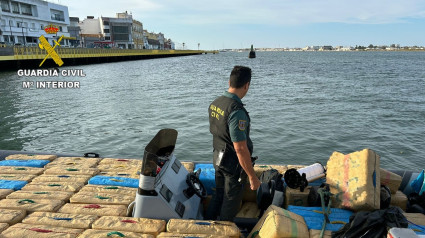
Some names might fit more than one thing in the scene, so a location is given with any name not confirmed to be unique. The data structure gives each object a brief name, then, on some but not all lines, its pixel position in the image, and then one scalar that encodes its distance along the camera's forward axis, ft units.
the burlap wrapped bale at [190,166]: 18.10
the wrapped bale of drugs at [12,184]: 15.64
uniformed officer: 11.34
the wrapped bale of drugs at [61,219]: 12.16
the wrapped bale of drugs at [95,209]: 13.28
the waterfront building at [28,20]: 207.21
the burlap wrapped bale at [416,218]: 12.08
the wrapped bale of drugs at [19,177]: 16.66
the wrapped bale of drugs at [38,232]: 11.14
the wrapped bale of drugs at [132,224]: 11.74
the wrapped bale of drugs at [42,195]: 14.49
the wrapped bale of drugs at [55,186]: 15.43
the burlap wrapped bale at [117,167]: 18.33
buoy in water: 355.44
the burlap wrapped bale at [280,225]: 10.68
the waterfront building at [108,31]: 401.08
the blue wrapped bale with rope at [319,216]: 11.93
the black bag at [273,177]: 15.60
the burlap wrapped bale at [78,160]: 19.45
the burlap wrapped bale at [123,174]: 17.08
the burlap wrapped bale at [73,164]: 18.42
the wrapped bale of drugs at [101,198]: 14.20
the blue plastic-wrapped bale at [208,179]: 16.57
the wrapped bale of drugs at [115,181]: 15.98
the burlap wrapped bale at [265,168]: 17.19
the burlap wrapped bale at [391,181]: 15.06
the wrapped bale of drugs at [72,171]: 17.48
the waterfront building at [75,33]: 349.02
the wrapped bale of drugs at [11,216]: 12.32
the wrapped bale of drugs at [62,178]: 16.44
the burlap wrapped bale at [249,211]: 15.23
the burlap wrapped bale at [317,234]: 11.13
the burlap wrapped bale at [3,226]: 11.60
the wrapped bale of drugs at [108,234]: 11.15
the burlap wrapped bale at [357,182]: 12.79
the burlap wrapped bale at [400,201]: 14.50
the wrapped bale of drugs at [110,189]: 15.08
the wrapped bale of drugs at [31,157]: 19.89
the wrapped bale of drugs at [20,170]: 17.49
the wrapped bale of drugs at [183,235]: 11.18
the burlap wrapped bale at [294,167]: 18.13
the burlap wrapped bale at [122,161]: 19.33
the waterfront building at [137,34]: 451.53
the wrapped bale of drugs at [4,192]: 14.68
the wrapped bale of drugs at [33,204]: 13.44
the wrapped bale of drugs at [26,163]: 18.79
